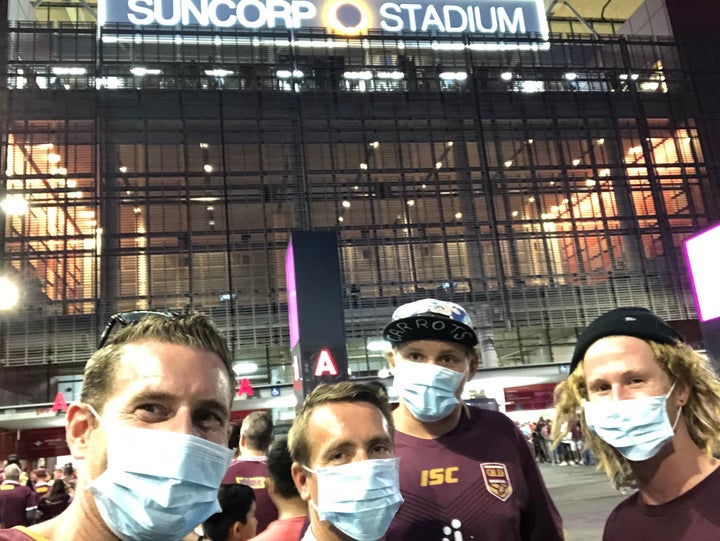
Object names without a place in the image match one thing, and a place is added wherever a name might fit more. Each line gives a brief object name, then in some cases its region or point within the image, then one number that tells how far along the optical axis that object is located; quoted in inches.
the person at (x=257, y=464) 162.9
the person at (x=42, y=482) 353.4
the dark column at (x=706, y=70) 793.6
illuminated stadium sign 781.9
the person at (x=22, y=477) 314.5
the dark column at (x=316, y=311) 304.2
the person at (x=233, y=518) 126.8
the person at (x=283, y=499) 101.2
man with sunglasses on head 53.8
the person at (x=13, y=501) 262.7
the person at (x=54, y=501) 300.6
